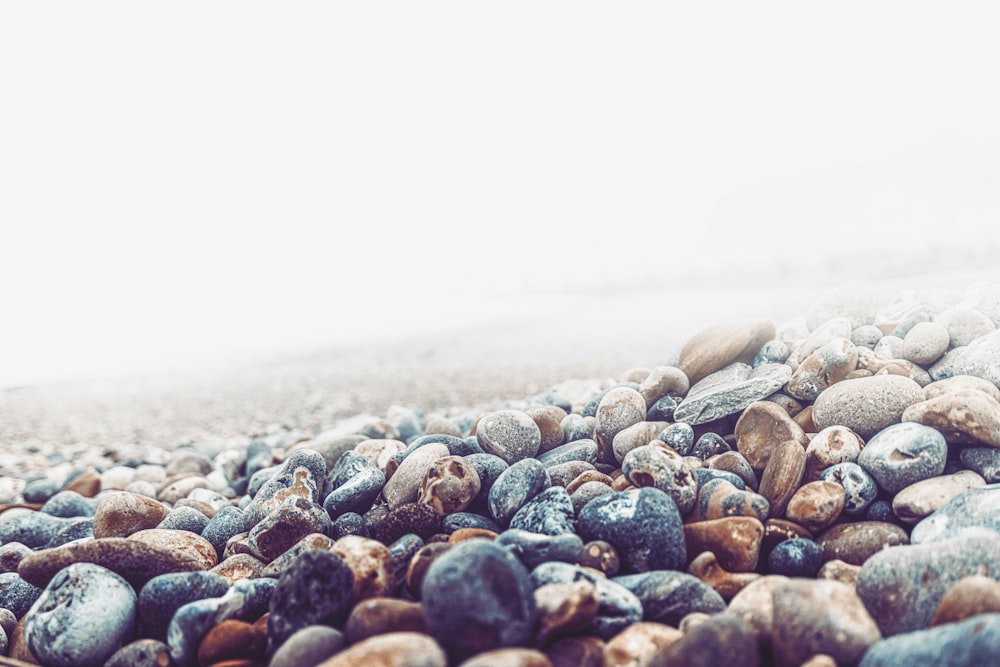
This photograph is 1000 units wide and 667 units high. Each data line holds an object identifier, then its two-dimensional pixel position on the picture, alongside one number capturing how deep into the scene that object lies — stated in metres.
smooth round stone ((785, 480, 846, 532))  0.59
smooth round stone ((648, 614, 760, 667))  0.48
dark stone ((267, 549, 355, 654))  0.53
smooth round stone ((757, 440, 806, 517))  0.60
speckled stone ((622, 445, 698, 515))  0.61
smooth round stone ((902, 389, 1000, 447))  0.60
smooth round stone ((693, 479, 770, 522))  0.59
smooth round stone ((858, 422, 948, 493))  0.60
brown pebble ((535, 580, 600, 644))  0.51
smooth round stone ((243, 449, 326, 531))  0.66
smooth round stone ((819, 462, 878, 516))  0.60
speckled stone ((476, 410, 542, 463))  0.68
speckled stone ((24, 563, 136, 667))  0.55
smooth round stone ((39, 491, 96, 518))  0.80
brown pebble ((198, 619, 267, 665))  0.54
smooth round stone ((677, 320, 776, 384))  0.73
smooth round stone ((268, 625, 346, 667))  0.51
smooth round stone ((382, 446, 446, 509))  0.64
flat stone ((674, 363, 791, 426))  0.68
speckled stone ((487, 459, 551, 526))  0.61
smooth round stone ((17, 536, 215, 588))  0.59
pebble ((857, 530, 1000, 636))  0.51
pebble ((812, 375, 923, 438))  0.64
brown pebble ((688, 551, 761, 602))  0.56
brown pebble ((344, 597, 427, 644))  0.51
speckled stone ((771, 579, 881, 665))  0.49
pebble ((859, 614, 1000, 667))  0.46
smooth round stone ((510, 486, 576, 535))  0.58
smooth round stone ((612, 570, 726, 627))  0.54
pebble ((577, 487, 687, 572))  0.57
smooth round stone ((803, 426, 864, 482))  0.62
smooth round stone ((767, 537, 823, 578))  0.57
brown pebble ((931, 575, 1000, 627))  0.48
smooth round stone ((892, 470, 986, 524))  0.58
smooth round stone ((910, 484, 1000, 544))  0.55
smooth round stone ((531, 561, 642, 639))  0.52
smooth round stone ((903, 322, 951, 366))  0.70
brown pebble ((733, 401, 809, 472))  0.65
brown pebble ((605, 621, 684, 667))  0.51
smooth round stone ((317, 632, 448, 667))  0.48
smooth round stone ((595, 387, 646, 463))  0.69
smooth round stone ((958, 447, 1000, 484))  0.59
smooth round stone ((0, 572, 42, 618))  0.61
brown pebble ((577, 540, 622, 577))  0.56
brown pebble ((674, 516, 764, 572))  0.57
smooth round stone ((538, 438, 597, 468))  0.68
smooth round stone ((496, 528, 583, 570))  0.55
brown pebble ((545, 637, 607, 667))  0.50
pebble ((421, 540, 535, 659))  0.50
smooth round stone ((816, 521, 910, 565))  0.57
